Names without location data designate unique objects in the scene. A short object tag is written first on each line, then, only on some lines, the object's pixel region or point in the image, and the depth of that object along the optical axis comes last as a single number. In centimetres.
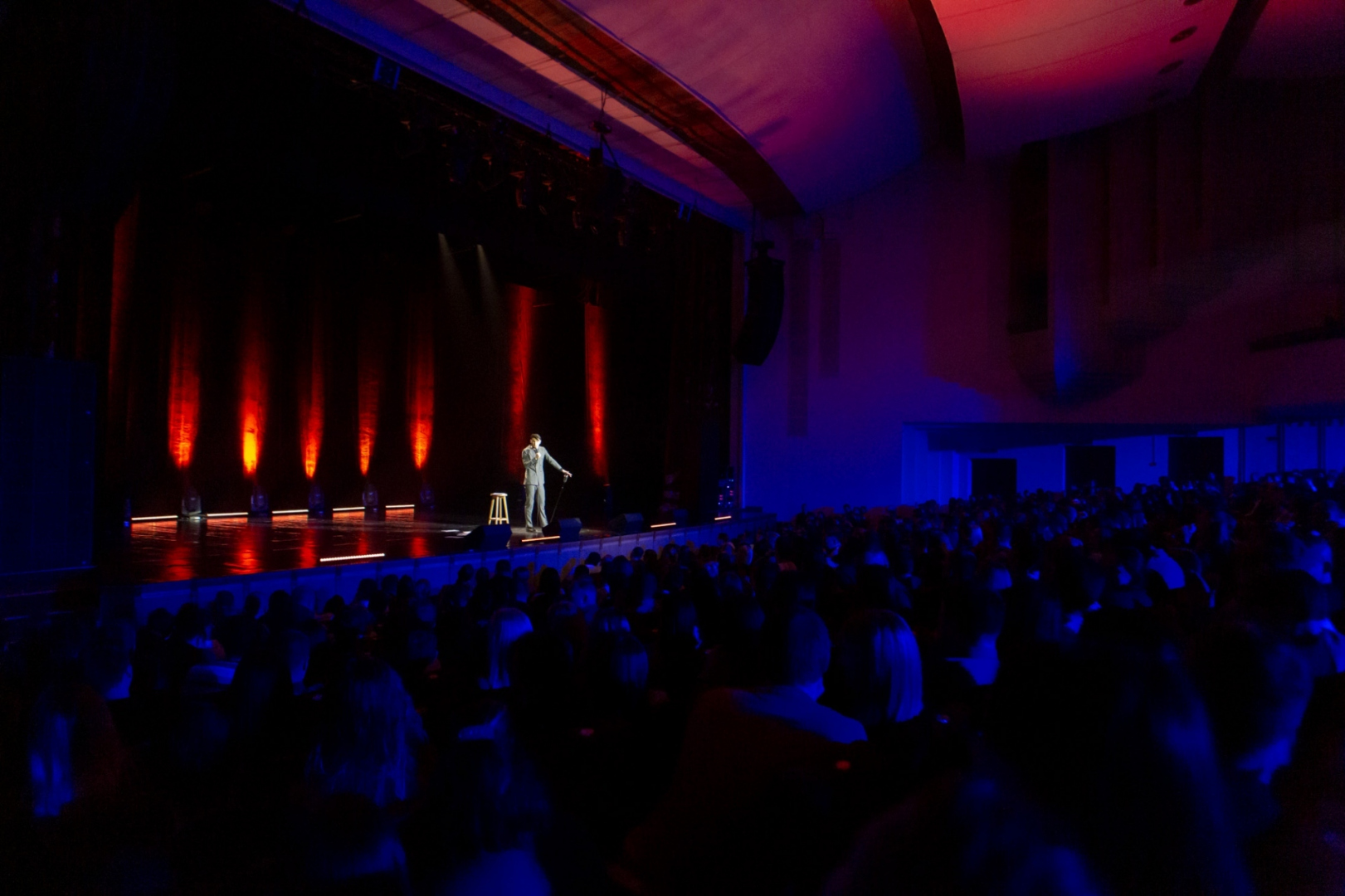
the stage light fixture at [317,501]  1432
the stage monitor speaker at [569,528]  999
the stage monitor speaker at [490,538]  893
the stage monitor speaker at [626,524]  1114
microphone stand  1142
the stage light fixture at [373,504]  1491
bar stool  1412
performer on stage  1255
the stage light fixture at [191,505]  1241
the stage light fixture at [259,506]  1327
